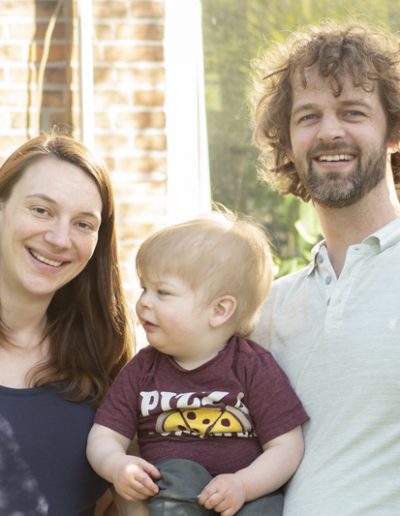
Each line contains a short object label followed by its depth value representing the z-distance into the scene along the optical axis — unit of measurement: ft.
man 8.56
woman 9.42
